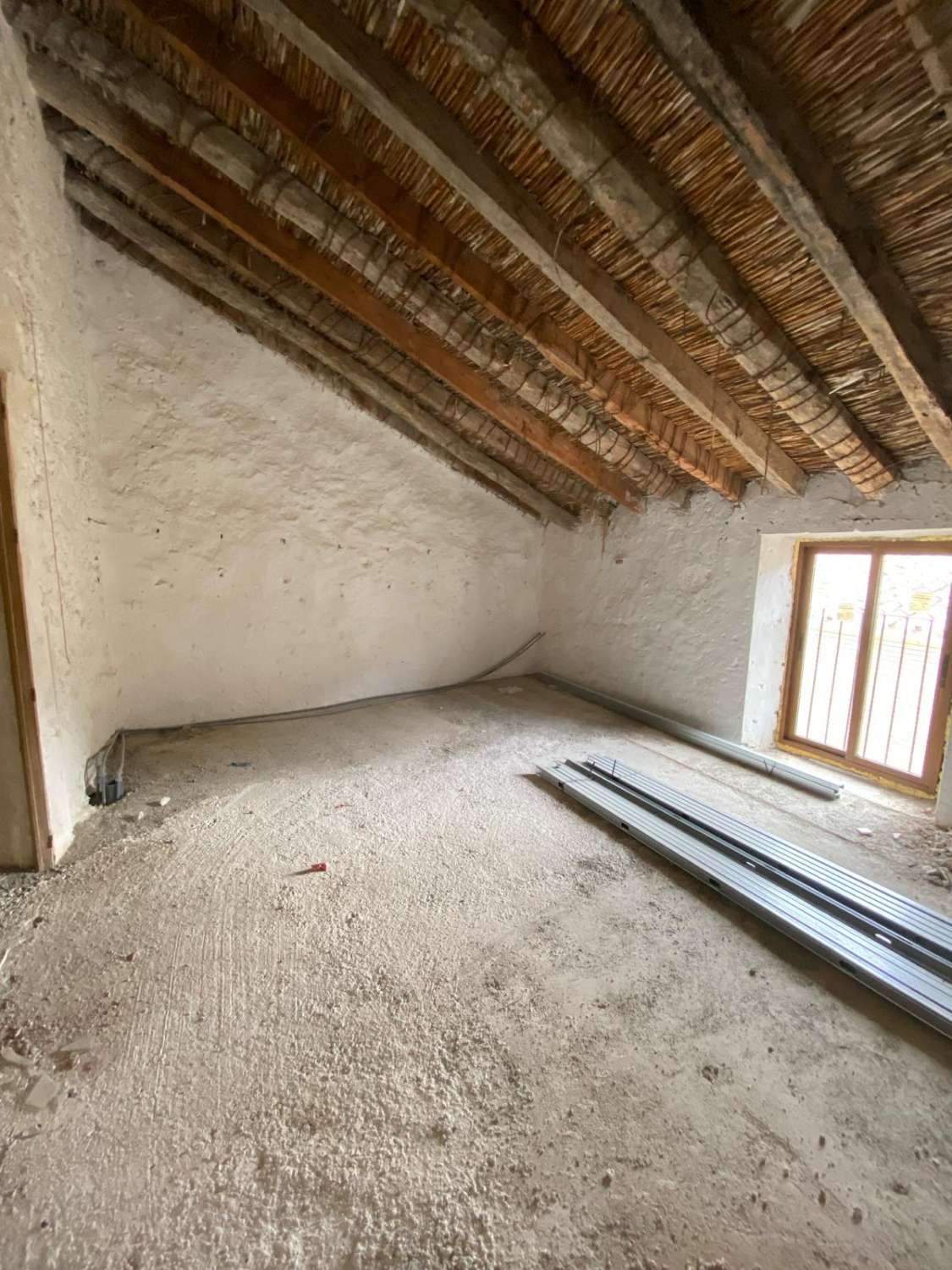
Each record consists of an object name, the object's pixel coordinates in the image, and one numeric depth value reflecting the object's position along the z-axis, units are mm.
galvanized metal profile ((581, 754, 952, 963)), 1698
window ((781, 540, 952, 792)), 2707
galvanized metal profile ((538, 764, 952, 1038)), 1465
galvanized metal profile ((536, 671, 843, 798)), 2797
